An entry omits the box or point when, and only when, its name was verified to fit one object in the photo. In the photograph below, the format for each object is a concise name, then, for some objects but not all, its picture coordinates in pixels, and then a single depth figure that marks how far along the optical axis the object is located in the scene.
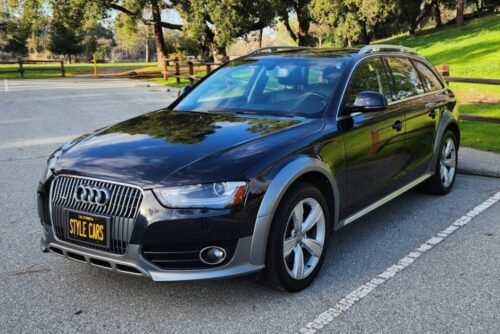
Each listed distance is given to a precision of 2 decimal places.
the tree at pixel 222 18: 29.22
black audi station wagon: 3.28
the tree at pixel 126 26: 34.66
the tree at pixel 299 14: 34.25
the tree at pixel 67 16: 30.52
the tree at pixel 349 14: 37.84
